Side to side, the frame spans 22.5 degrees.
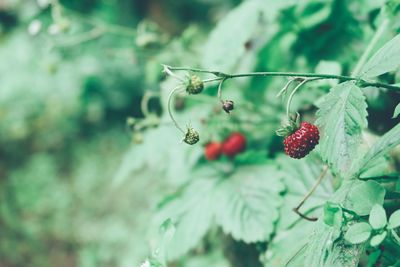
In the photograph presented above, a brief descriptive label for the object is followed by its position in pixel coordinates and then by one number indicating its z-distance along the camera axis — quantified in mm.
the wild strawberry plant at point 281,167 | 353
